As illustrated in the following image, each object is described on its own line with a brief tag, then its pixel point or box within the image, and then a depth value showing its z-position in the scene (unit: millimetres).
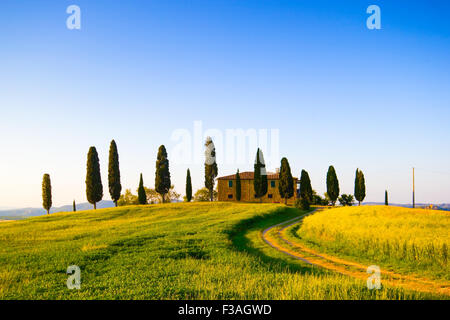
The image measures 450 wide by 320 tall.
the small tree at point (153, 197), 87938
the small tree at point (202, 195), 91812
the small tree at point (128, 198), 84625
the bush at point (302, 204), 54281
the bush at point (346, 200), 73312
